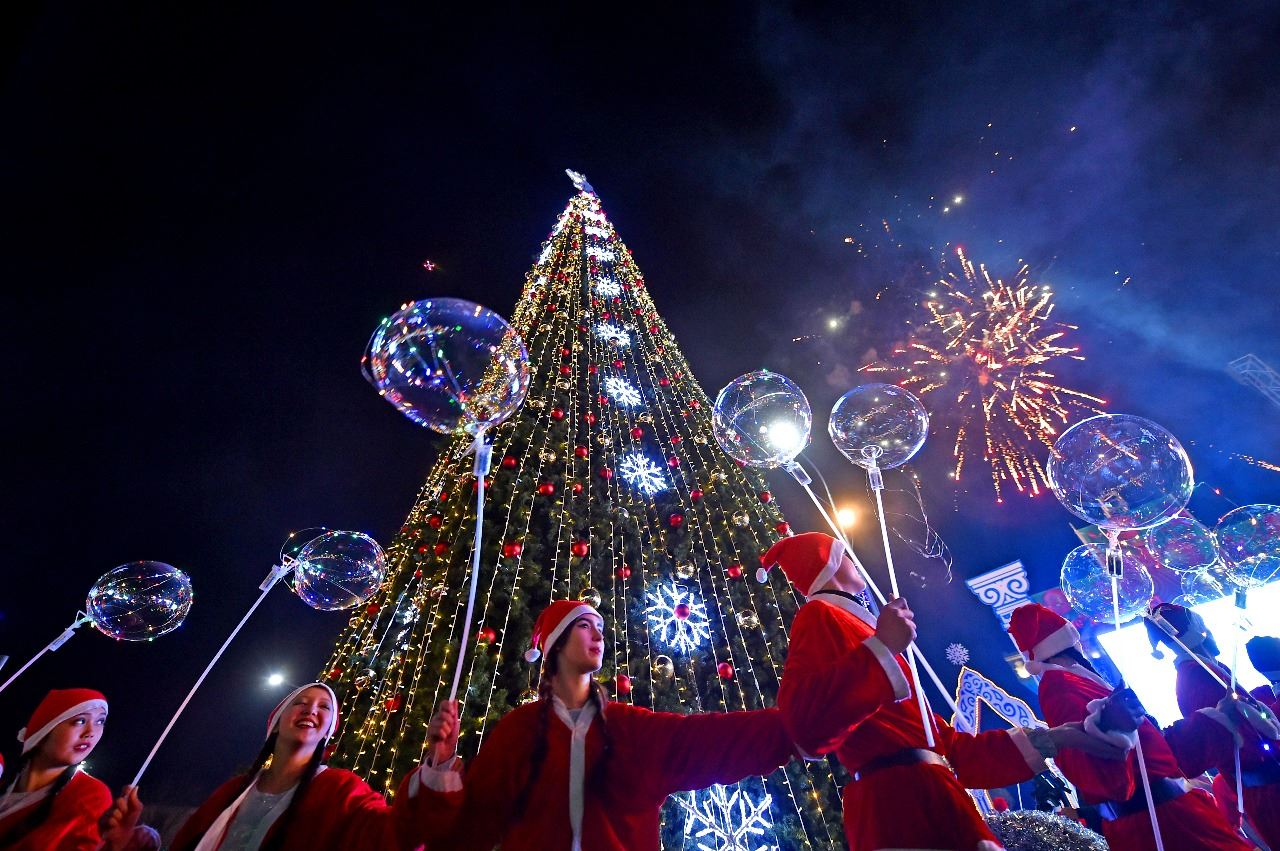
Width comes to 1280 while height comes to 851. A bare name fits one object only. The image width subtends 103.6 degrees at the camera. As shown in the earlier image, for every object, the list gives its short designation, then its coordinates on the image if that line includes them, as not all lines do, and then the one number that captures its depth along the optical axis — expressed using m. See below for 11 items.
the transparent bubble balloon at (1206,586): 5.22
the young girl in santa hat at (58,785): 2.71
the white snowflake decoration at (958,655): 12.30
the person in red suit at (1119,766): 2.07
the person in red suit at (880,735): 1.70
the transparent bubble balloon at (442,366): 2.68
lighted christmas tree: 4.54
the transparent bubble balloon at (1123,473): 3.08
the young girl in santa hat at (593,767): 1.82
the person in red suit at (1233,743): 2.79
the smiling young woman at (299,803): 2.08
